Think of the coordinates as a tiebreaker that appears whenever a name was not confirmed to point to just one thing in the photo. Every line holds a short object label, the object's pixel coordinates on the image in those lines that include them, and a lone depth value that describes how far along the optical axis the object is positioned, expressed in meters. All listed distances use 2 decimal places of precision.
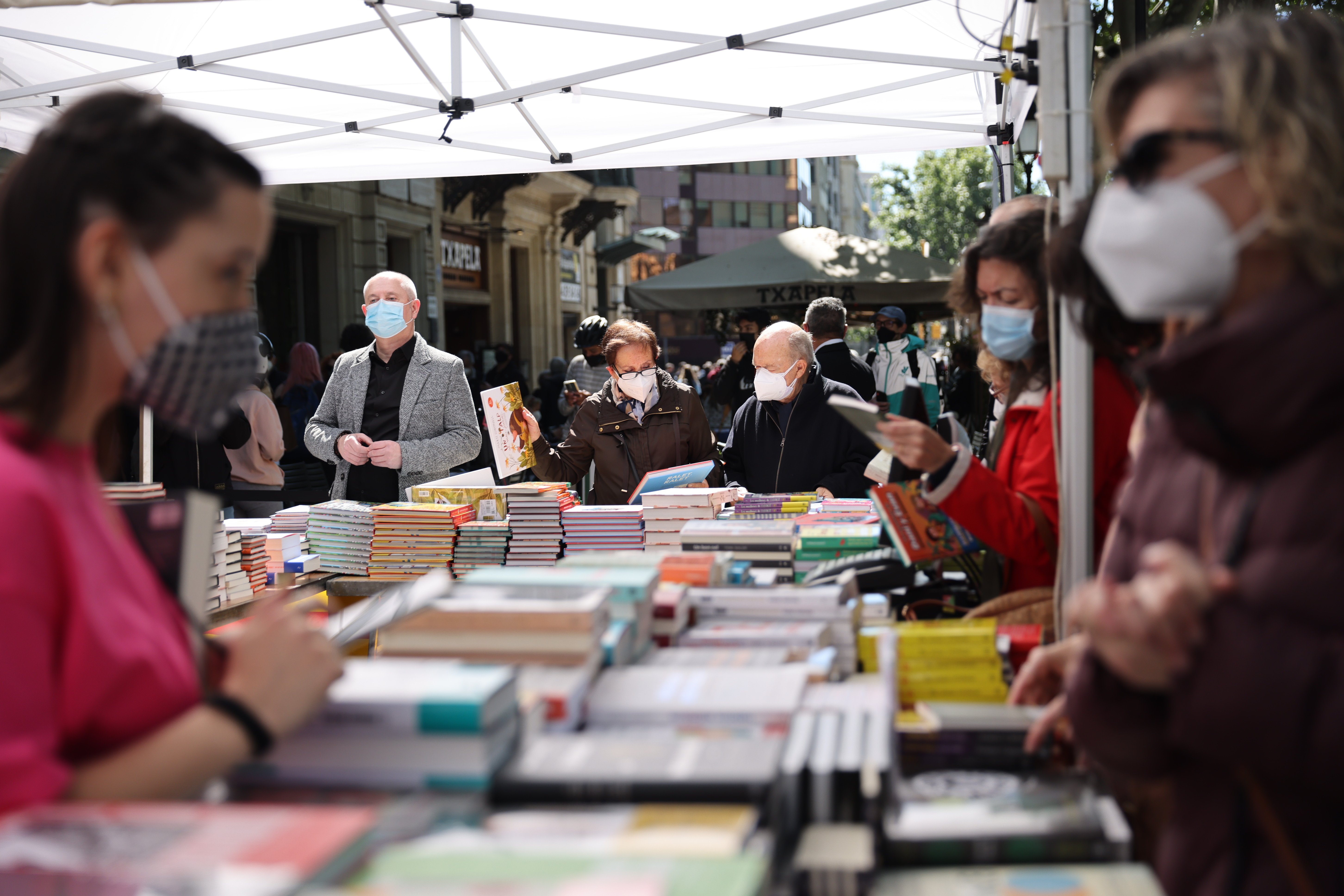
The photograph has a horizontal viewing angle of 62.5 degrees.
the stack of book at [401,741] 1.36
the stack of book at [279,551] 4.19
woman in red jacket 2.48
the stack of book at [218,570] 3.74
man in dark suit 6.83
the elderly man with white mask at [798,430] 5.06
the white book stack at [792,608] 2.36
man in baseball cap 9.56
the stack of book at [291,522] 4.49
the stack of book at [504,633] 1.78
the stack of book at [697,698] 1.67
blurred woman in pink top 1.12
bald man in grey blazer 4.92
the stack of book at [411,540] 4.30
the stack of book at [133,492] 3.22
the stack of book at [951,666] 2.09
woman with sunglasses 1.12
